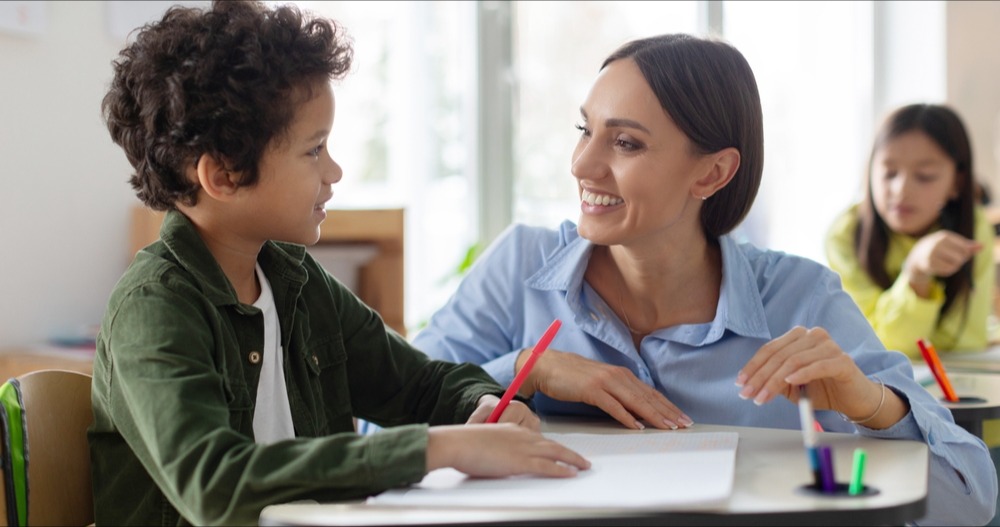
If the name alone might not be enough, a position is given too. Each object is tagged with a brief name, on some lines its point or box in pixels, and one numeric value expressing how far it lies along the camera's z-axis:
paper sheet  1.05
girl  3.20
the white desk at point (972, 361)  2.50
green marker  1.10
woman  1.53
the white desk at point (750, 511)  1.03
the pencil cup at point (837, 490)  1.10
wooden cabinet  3.13
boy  1.10
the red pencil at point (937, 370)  1.82
